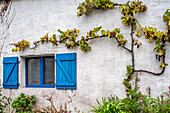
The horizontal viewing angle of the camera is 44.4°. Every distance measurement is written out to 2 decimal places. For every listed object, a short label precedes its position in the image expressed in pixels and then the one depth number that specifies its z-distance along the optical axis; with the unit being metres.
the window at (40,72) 5.90
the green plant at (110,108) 4.29
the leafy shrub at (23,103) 5.63
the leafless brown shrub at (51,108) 5.09
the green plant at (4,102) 5.89
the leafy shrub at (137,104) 4.22
